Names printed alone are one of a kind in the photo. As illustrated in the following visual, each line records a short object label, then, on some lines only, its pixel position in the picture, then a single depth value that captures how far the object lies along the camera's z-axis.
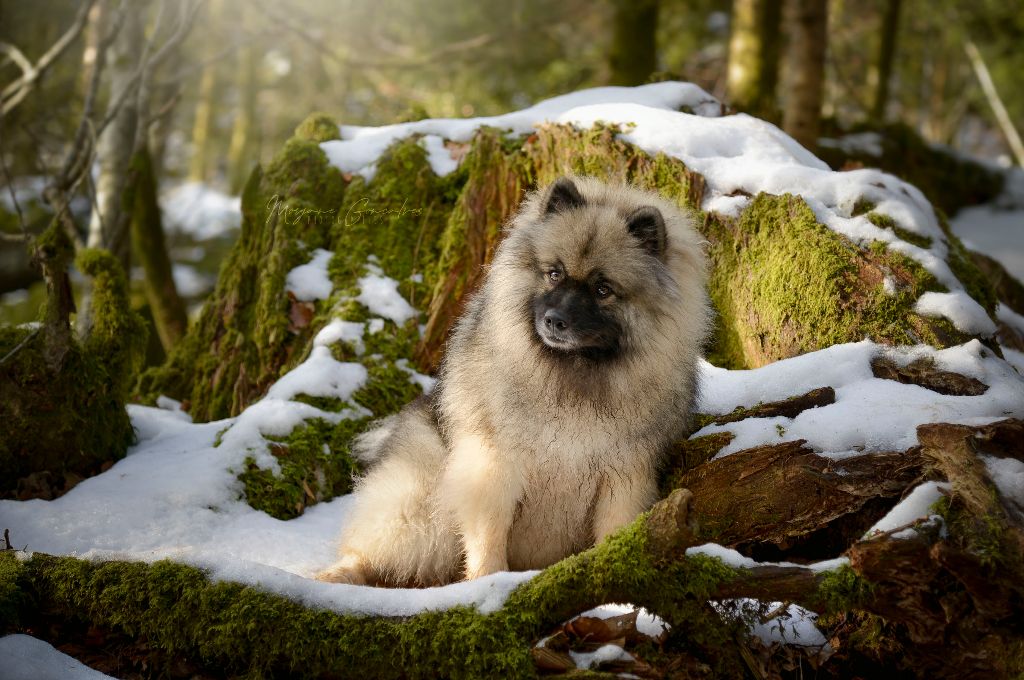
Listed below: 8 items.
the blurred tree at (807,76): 8.91
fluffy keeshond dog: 3.45
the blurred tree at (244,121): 19.94
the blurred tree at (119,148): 7.46
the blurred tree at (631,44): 10.89
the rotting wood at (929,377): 3.24
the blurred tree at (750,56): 9.27
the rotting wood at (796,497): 2.99
